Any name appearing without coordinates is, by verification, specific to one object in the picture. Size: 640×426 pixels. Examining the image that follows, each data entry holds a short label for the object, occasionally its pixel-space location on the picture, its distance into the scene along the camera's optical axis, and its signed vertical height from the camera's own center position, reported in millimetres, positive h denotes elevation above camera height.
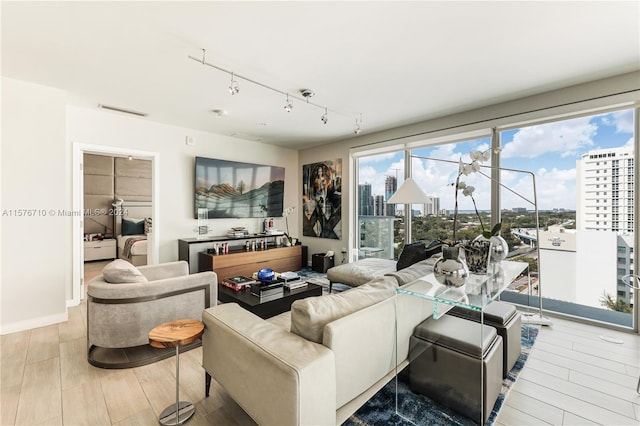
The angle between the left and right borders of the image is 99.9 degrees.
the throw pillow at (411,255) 3105 -494
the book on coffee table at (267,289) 2908 -853
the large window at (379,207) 4711 +99
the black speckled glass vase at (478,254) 2037 -317
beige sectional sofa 1191 -728
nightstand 5871 -853
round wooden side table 1564 -754
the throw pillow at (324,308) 1412 -541
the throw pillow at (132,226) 6309 -354
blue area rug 1610 -1252
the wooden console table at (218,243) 4301 -642
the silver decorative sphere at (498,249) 2370 -315
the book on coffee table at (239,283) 3234 -879
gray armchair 2207 -858
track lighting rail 2480 +1389
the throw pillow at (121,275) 2304 -548
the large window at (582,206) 2867 +89
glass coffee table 1480 -481
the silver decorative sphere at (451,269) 1783 -383
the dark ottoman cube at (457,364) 1544 -932
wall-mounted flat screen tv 4676 +434
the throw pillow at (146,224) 6078 -286
